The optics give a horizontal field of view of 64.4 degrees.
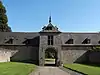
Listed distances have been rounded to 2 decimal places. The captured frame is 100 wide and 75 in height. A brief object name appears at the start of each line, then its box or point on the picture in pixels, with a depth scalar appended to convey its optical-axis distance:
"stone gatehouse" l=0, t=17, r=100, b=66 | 16.00
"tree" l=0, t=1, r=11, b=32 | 21.87
